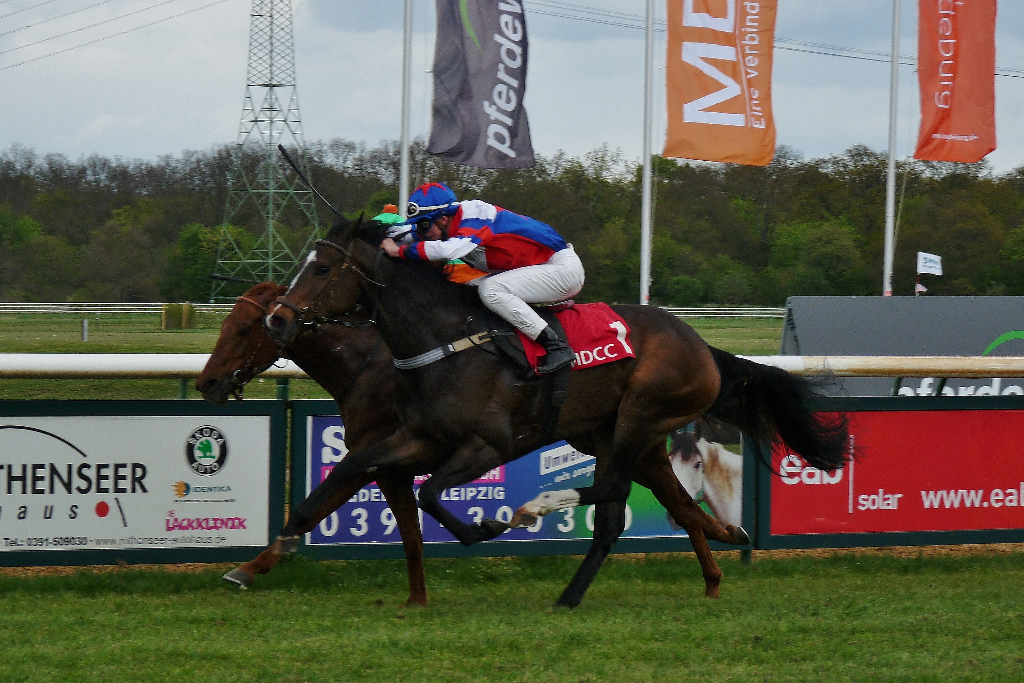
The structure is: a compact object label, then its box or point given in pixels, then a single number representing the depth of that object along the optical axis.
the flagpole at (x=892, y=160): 32.00
